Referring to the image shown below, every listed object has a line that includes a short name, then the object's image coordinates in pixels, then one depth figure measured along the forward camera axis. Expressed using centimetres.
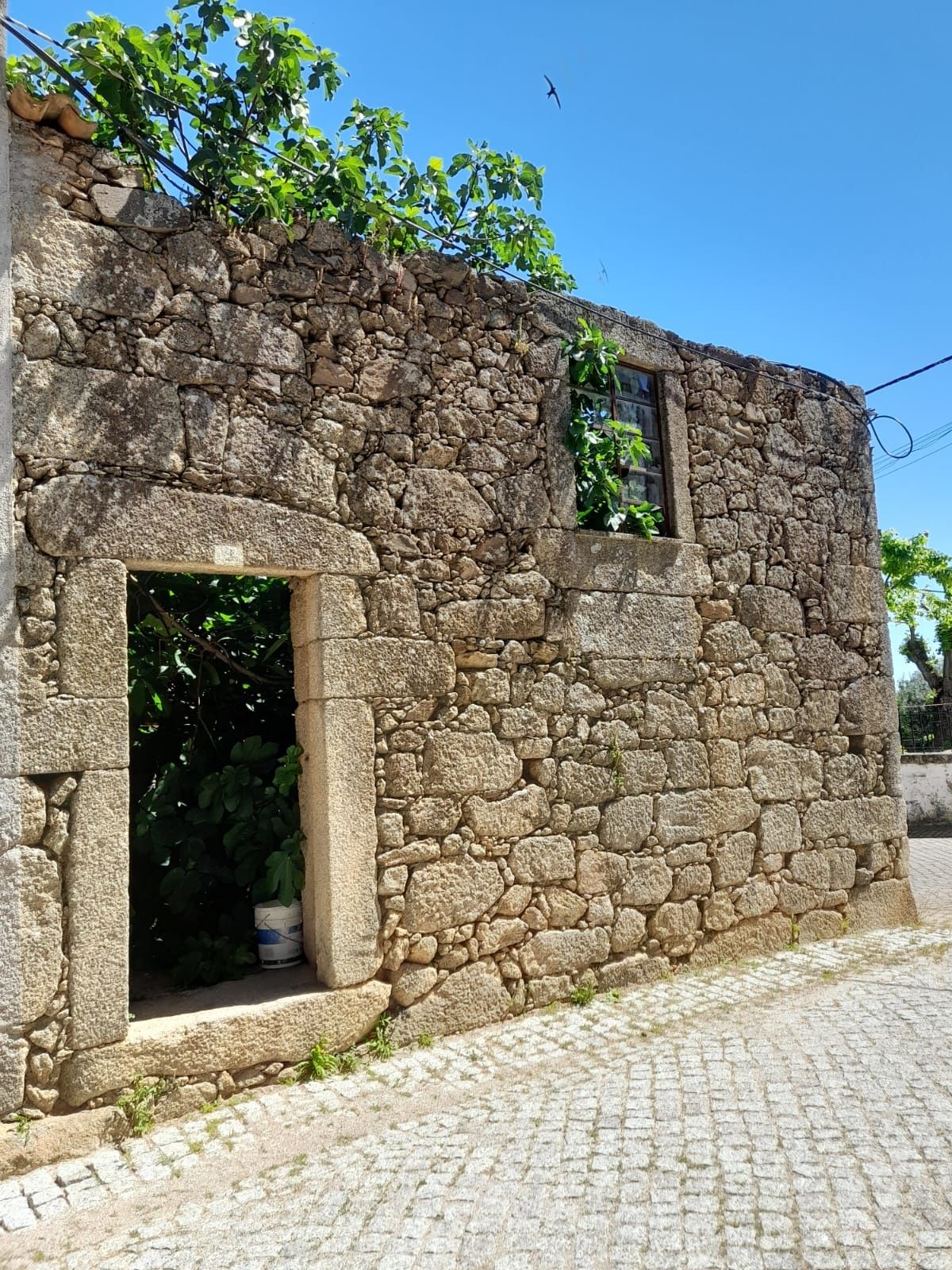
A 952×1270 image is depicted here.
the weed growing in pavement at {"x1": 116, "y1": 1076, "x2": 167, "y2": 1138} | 350
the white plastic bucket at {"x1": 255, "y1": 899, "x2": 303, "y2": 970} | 444
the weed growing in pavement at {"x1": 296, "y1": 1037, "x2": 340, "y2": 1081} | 397
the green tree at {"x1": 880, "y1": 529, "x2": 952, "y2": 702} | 2039
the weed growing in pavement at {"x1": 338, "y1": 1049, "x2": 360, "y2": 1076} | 403
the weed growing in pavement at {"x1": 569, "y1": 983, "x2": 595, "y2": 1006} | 484
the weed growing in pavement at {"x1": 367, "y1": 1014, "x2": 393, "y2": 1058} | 417
